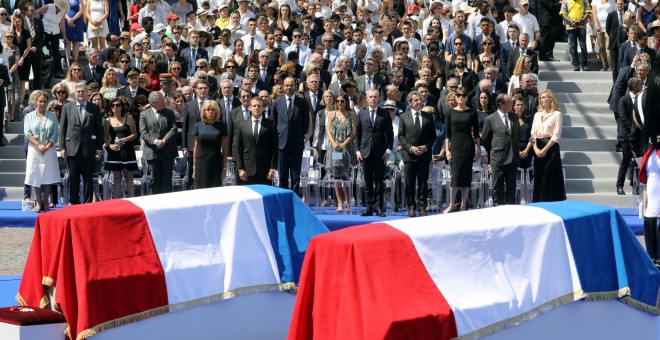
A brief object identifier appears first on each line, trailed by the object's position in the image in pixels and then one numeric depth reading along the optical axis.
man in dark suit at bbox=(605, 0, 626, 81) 21.80
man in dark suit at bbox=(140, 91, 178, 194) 17.34
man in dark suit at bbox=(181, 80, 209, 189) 17.59
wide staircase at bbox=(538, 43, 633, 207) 19.06
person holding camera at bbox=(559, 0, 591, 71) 22.50
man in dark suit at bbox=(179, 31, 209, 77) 20.84
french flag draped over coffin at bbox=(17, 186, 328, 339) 8.53
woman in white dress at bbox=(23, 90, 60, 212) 17.53
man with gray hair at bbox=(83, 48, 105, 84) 20.08
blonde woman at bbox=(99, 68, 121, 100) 18.77
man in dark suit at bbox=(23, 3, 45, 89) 20.95
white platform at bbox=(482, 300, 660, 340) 8.09
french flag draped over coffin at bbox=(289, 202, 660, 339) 7.27
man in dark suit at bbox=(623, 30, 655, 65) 20.27
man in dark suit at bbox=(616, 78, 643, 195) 18.20
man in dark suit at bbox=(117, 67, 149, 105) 18.78
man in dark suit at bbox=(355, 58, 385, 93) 18.97
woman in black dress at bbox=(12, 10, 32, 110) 20.64
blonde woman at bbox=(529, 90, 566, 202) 16.91
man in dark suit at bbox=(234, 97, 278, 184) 16.22
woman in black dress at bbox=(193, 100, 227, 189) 16.56
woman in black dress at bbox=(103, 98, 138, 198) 17.70
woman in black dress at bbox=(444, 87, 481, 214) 16.91
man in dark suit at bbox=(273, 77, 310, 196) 17.44
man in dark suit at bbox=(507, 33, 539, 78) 20.23
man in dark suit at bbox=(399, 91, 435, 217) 17.19
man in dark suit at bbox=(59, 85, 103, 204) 17.39
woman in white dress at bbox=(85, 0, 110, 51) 22.80
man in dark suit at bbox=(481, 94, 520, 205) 17.05
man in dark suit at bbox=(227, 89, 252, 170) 16.62
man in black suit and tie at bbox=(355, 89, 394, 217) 17.23
